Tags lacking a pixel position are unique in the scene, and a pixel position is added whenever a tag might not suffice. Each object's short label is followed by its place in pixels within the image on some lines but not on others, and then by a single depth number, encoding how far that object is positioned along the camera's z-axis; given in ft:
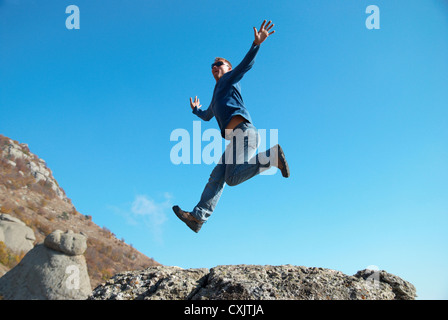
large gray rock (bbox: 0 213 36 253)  72.02
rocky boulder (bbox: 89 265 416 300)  9.01
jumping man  12.63
